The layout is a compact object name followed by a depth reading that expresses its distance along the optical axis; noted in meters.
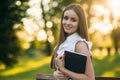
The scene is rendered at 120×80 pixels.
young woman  4.00
